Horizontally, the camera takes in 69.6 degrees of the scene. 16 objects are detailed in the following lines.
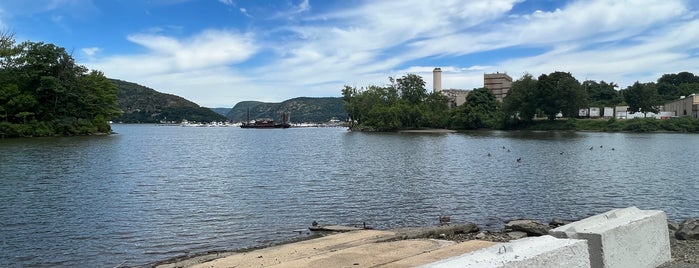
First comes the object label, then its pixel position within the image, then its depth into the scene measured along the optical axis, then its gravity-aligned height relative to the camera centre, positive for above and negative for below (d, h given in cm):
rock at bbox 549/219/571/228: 1908 -408
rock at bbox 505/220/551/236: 1720 -390
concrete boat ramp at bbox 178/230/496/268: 1094 -330
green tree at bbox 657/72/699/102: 16741 +1067
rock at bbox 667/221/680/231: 1618 -366
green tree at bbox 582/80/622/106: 17712 +824
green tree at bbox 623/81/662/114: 14762 +563
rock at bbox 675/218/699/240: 1433 -335
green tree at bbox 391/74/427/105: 17838 +1072
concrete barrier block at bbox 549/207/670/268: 734 -189
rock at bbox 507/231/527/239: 1694 -399
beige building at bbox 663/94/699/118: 13550 +268
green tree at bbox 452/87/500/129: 16050 +215
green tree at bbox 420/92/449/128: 16450 +301
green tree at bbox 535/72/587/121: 13775 +639
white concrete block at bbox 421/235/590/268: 566 -162
